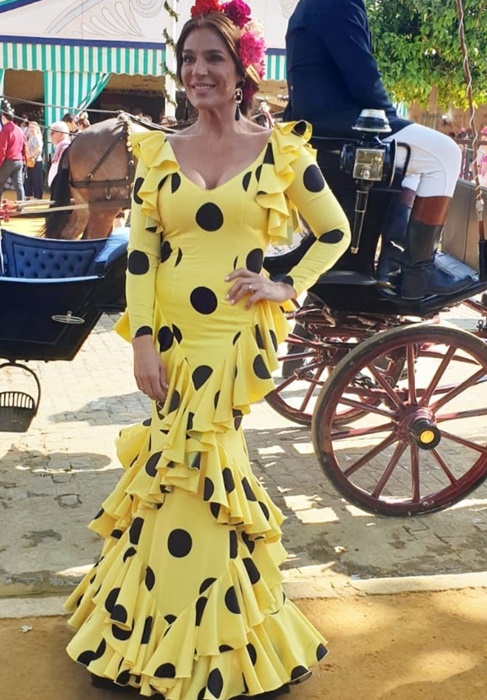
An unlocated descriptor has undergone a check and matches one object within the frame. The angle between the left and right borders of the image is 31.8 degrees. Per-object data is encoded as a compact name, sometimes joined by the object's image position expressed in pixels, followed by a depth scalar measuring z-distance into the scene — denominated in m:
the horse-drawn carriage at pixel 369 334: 3.96
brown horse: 8.71
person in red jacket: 12.57
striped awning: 17.50
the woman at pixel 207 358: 2.43
